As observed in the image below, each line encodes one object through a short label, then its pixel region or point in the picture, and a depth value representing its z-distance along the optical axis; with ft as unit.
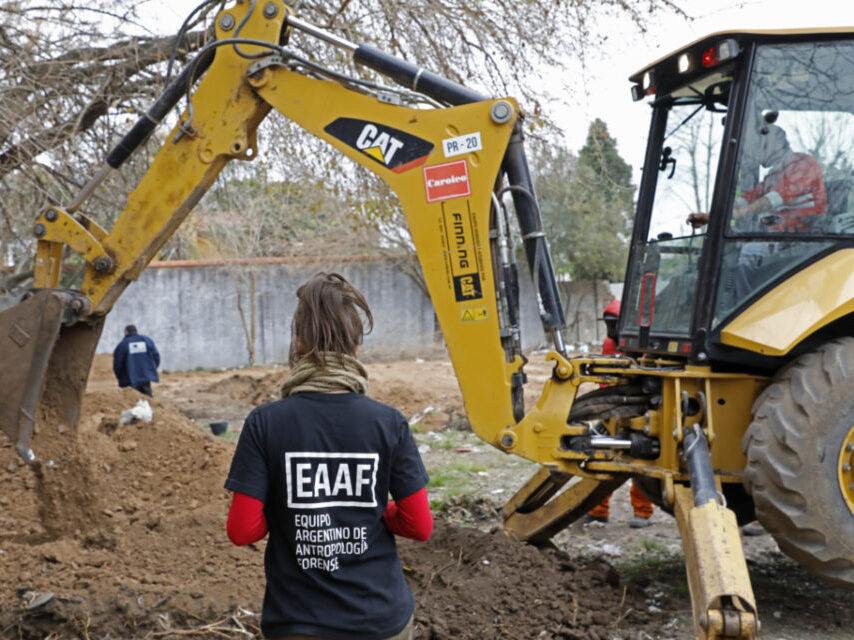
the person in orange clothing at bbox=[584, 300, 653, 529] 20.62
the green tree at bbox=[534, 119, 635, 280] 76.43
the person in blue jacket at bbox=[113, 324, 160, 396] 37.73
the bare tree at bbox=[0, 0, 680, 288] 21.66
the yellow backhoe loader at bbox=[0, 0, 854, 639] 13.11
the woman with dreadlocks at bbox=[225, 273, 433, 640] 7.09
